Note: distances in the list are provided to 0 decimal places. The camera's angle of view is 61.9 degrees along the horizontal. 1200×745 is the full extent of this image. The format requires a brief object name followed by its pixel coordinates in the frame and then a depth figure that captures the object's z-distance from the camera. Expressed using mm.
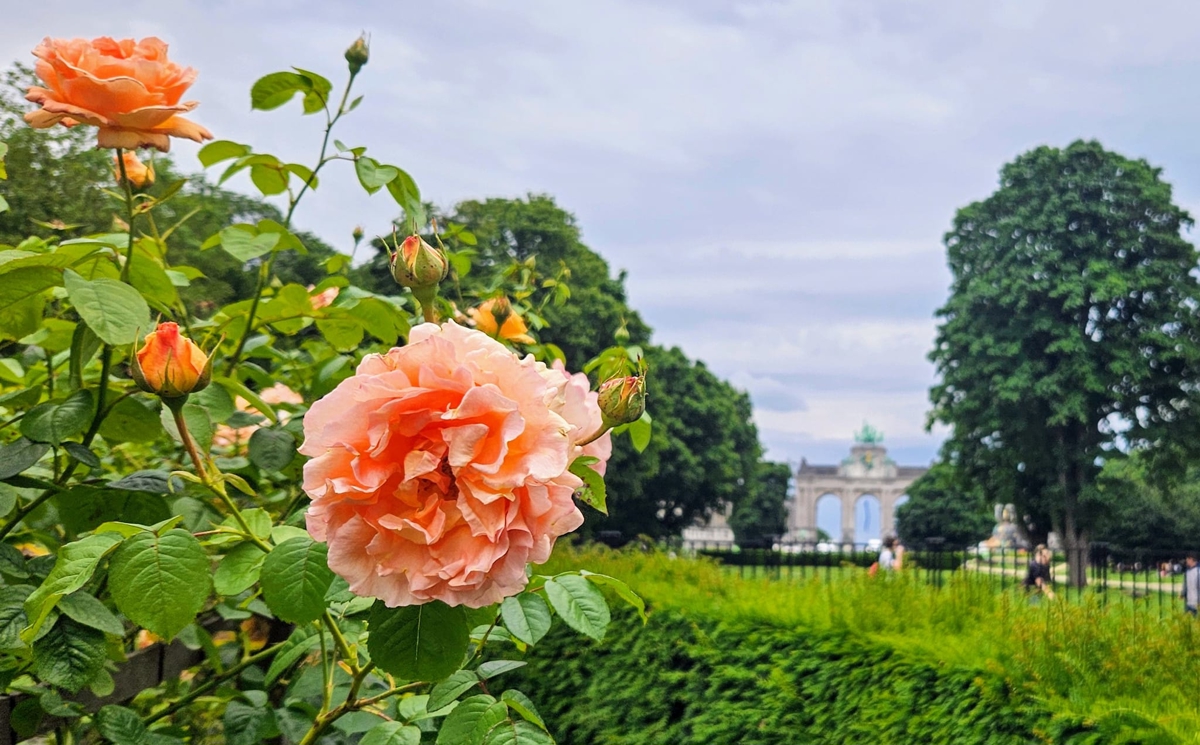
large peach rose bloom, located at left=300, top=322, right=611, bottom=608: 840
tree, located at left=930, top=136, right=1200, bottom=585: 26469
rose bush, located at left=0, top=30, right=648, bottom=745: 856
